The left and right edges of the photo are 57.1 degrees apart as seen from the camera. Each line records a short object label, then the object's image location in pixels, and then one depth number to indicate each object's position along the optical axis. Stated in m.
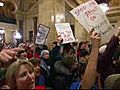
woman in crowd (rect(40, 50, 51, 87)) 1.60
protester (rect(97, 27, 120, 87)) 1.29
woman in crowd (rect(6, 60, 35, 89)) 0.74
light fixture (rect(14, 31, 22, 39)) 8.93
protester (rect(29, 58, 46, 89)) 1.37
